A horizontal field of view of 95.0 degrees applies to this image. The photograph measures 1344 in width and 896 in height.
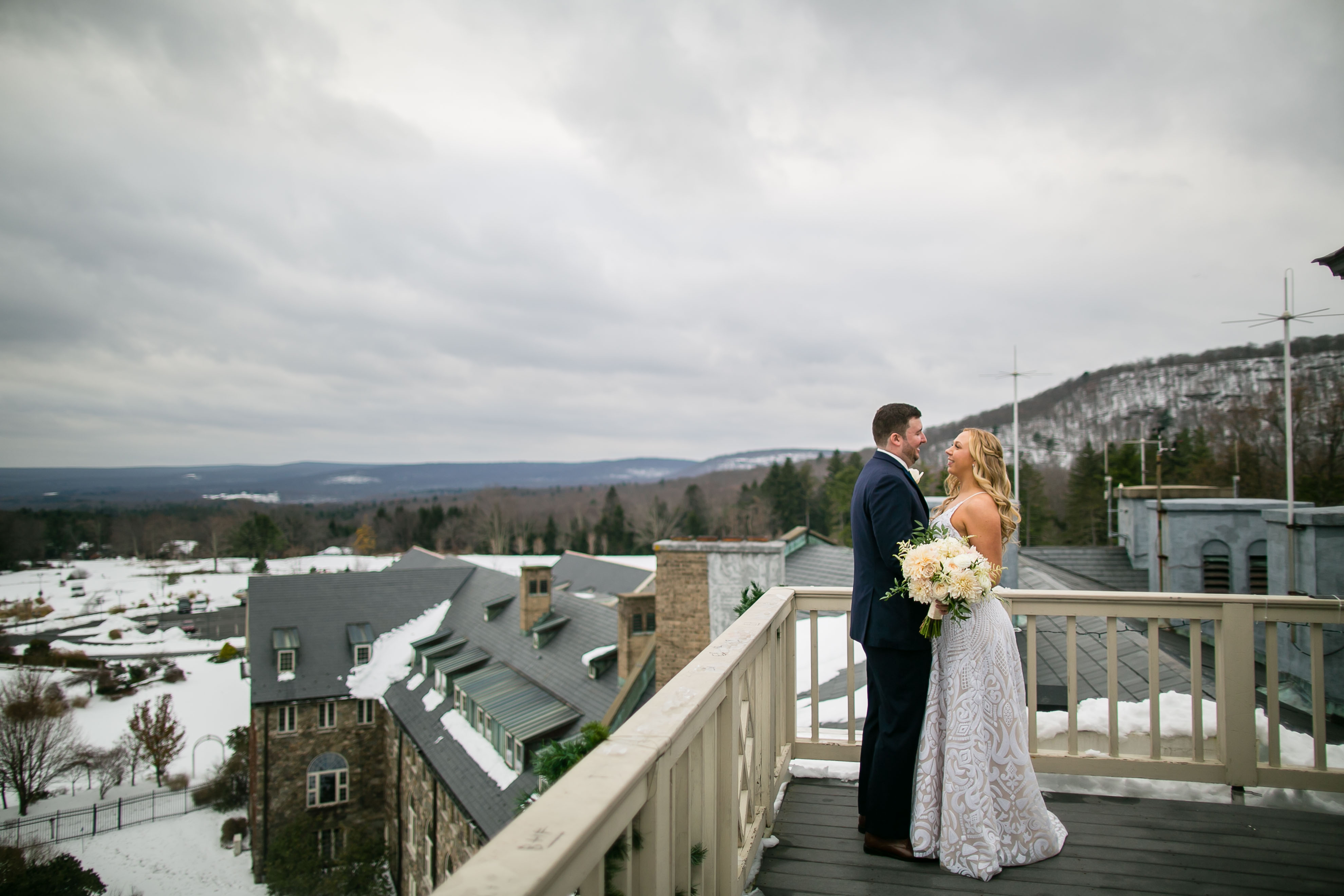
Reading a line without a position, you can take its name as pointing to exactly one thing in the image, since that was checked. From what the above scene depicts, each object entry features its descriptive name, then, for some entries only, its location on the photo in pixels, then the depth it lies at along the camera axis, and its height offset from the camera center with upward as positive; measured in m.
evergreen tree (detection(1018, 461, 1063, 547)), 47.16 -3.40
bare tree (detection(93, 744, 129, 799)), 31.56 -15.33
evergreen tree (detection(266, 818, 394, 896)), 20.58 -13.71
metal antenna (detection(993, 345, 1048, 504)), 11.12 +0.43
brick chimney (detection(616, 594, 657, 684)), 16.67 -4.36
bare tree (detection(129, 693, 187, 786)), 31.27 -13.58
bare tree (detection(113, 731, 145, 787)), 32.06 -14.85
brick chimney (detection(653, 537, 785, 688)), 12.59 -2.40
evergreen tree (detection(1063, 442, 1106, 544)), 45.66 -2.58
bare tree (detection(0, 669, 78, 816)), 29.50 -13.40
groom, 2.79 -0.85
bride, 2.71 -1.29
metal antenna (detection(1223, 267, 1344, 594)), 7.07 +1.74
